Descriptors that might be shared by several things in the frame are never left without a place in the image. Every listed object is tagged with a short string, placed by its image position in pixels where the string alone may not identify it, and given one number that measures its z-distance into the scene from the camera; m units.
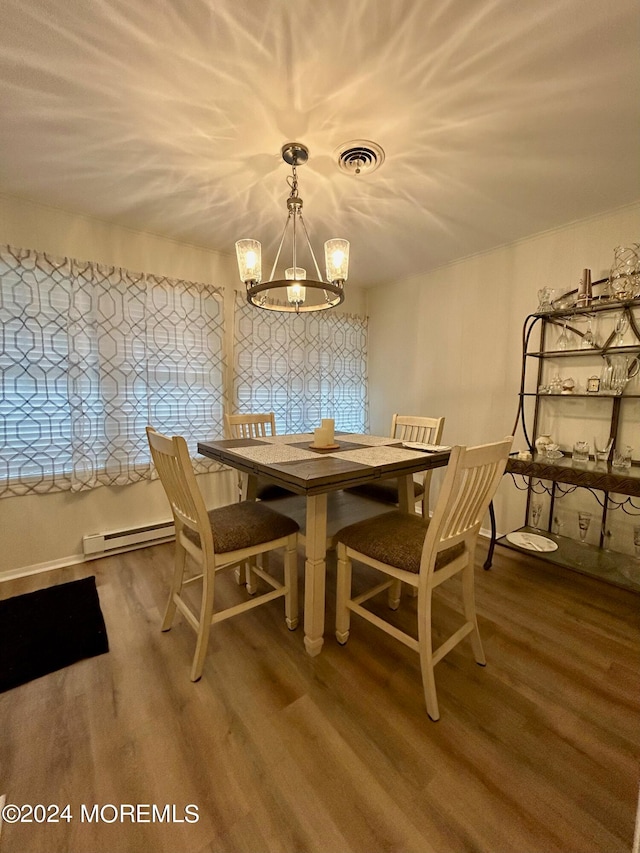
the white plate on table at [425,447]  1.84
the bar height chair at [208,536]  1.30
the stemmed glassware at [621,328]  2.06
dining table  1.35
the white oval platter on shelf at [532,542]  2.15
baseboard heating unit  2.31
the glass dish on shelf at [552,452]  2.21
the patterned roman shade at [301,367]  2.95
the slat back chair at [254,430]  2.16
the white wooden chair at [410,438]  2.16
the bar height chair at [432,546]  1.17
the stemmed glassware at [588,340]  2.19
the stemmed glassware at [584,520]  2.22
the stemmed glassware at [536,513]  2.49
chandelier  1.55
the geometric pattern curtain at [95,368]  2.06
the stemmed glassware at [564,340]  2.32
